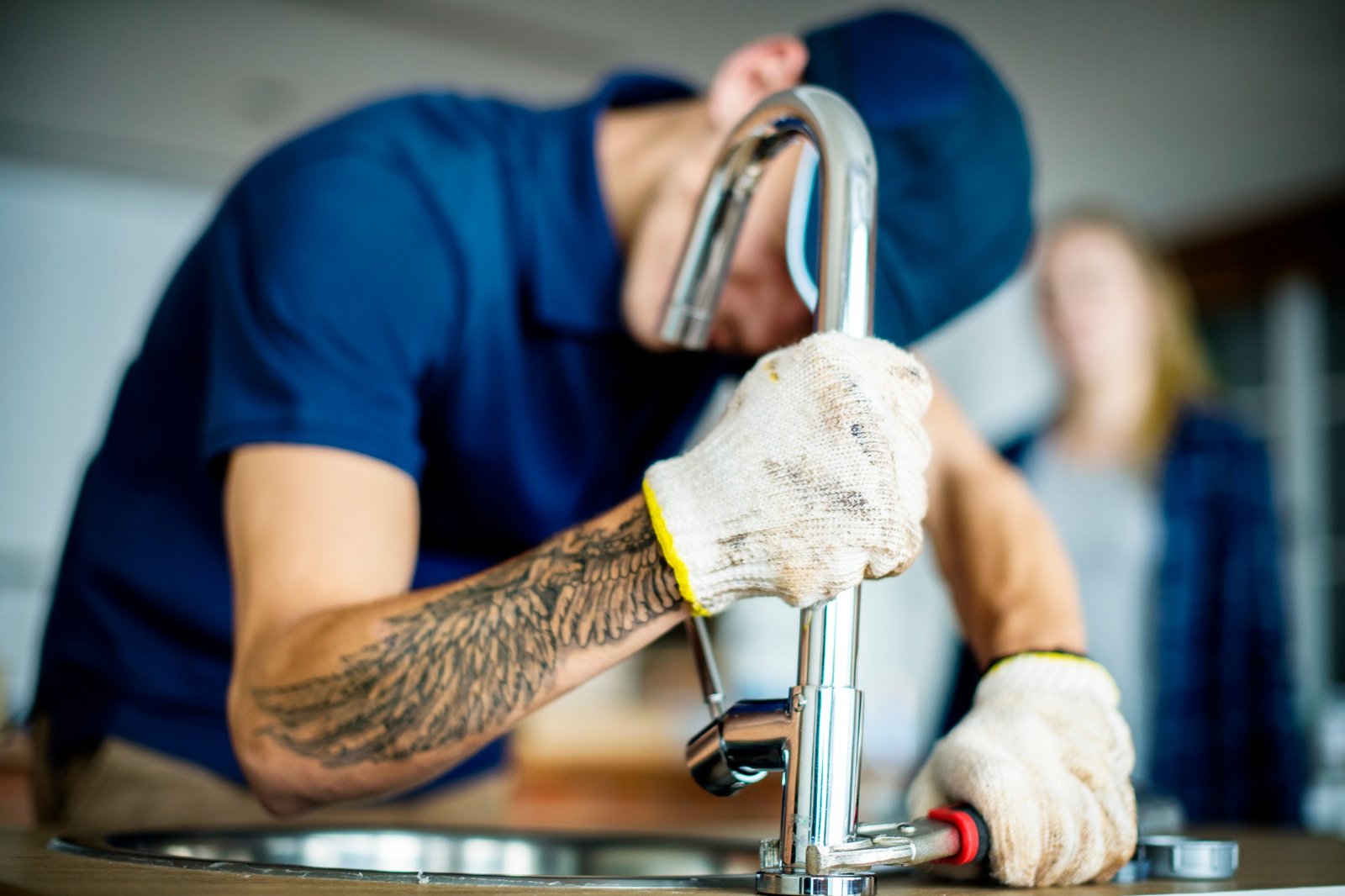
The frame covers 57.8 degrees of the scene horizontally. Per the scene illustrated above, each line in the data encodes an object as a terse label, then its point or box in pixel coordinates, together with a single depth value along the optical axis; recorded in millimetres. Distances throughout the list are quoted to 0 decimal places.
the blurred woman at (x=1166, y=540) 2299
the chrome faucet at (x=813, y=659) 538
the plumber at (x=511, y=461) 606
